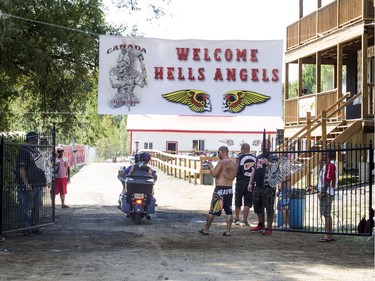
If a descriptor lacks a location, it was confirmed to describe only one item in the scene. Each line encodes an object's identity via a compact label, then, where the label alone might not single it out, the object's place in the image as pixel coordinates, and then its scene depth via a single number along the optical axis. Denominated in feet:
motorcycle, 47.98
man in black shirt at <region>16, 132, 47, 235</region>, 40.96
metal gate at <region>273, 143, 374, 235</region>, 43.16
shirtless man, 42.60
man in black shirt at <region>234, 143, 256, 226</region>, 47.14
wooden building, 68.64
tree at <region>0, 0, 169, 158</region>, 50.24
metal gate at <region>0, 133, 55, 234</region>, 40.14
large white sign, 45.39
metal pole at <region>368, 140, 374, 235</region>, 37.17
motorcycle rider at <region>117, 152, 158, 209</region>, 49.01
